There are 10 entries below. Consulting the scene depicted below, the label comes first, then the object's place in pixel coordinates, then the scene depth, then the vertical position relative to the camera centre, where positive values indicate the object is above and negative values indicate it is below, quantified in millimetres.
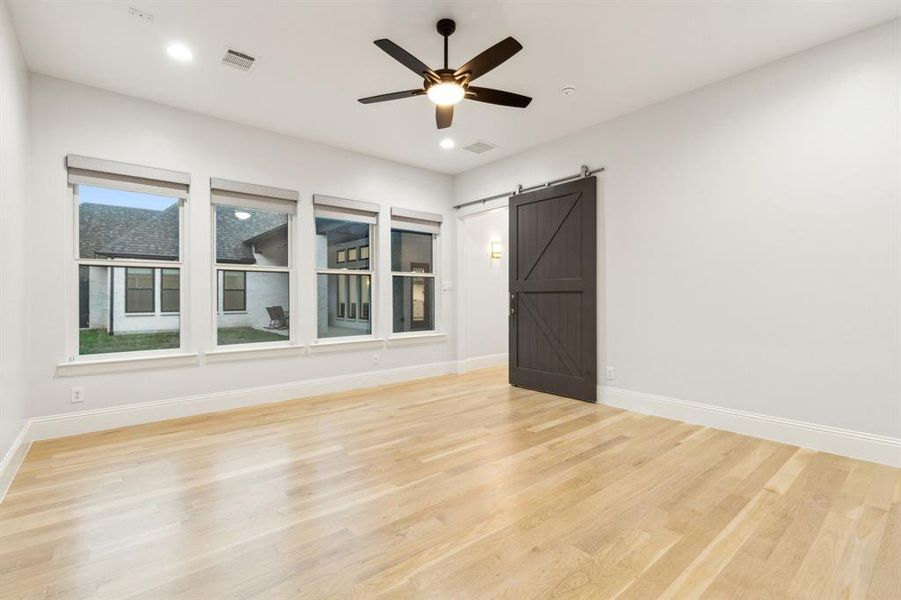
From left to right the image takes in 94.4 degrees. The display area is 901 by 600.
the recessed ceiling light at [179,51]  3193 +1943
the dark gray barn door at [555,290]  4727 +102
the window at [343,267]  5328 +432
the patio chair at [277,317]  4965 -208
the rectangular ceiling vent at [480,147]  5219 +1928
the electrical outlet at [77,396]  3686 -839
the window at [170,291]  4230 +97
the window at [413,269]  6094 +448
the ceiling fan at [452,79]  2676 +1542
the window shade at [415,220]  5953 +1162
